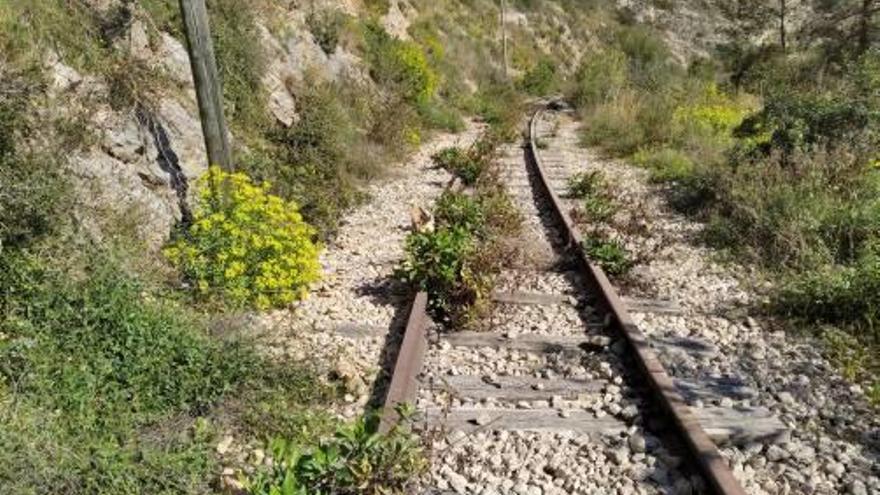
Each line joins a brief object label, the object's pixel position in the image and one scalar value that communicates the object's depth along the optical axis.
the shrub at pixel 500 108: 16.86
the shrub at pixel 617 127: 13.89
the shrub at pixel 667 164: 10.56
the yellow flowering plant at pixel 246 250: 5.57
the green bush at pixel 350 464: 3.14
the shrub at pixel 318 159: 8.02
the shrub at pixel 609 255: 6.21
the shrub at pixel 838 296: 5.05
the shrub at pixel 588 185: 9.34
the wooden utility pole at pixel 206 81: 6.40
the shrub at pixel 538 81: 33.19
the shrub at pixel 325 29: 13.72
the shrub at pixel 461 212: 7.06
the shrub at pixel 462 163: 10.81
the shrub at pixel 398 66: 16.30
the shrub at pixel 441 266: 5.42
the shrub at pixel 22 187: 4.55
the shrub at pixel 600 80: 21.48
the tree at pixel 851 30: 18.68
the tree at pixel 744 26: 35.28
